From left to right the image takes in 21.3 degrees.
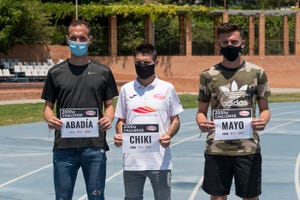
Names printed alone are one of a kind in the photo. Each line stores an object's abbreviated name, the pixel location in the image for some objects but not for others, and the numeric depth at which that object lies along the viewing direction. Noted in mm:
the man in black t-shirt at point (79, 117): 6789
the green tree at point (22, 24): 41844
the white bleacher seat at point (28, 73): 40103
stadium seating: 39281
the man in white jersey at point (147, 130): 6707
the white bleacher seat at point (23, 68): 40562
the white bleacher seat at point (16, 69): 40300
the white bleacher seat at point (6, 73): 39000
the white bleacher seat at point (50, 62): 44181
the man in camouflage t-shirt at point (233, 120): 6488
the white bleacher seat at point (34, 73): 40288
